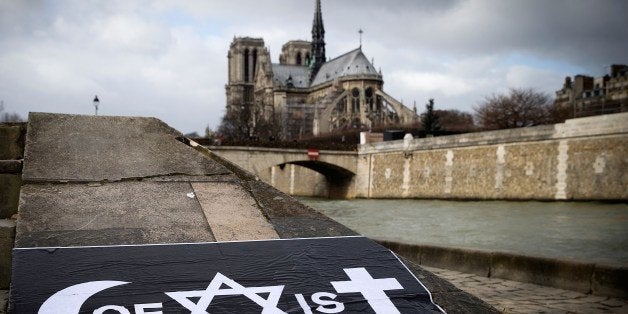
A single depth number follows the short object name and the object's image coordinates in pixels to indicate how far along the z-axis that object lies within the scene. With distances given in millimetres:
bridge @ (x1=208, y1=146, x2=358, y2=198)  36281
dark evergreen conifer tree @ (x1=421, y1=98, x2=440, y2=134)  43238
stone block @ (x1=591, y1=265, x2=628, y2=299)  5102
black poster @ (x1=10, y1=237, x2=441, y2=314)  2801
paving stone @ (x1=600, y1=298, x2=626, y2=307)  4886
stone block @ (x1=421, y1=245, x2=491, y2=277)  6355
